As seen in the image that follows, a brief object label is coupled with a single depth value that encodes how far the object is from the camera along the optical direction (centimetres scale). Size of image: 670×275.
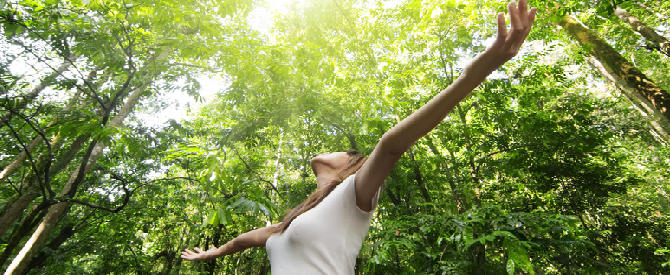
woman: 86
